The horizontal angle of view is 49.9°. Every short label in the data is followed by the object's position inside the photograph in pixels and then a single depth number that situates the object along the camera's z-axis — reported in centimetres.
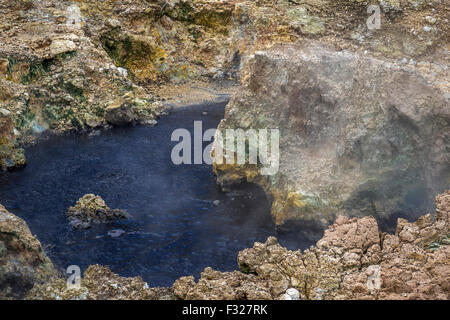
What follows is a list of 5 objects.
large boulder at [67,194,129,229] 1934
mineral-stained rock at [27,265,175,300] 1183
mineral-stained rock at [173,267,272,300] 1177
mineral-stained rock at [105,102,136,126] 3086
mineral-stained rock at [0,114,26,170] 2428
